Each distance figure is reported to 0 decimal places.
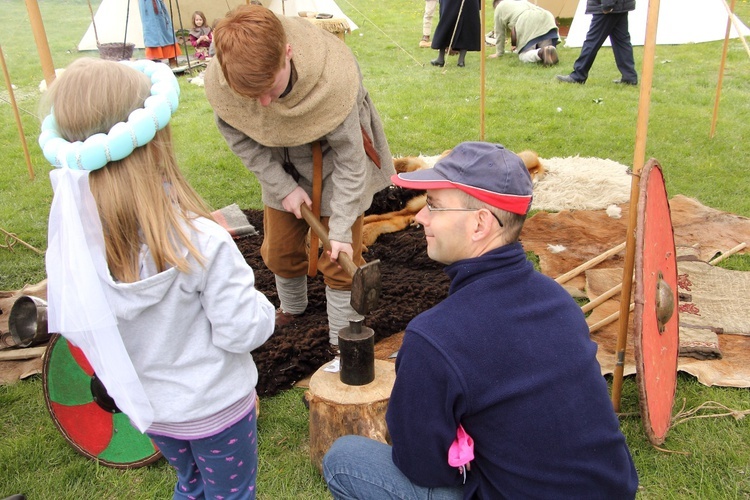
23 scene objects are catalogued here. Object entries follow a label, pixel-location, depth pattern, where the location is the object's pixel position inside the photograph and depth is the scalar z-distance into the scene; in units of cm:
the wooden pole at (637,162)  237
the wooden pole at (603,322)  326
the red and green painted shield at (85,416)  249
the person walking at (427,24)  1134
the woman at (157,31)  1051
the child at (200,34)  1156
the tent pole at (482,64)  453
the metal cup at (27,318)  236
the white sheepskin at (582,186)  496
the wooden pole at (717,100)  560
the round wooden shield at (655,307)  221
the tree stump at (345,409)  240
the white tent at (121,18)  1127
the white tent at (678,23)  1027
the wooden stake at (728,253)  404
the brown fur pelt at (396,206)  466
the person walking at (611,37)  799
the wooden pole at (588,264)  385
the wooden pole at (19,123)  480
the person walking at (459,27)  970
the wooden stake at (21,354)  322
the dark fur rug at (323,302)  312
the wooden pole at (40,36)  283
